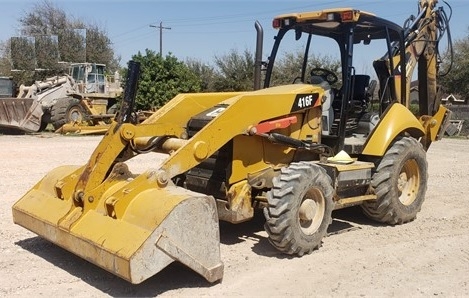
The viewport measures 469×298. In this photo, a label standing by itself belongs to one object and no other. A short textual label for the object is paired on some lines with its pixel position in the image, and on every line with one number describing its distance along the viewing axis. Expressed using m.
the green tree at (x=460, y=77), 29.88
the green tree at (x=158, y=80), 24.73
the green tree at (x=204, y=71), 33.88
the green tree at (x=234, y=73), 31.83
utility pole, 46.06
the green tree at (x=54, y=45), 39.69
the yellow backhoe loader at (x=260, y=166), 4.39
